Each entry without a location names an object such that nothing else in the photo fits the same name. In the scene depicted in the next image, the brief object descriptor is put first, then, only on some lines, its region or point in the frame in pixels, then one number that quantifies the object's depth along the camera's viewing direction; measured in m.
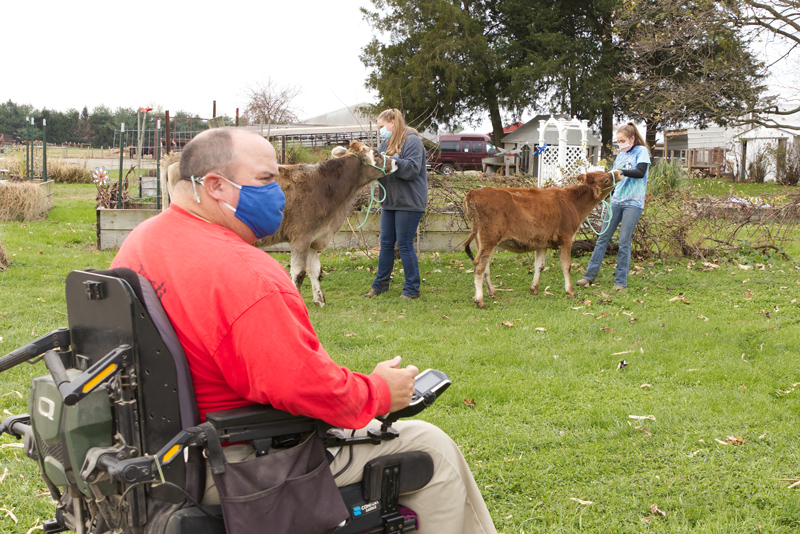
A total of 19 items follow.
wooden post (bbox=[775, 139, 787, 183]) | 29.14
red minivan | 37.97
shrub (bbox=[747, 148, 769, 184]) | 30.89
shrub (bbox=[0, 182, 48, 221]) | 14.30
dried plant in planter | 12.20
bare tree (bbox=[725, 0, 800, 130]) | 17.72
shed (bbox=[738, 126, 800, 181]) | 29.38
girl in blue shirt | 8.60
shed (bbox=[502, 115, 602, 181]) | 32.08
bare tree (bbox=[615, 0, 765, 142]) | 17.58
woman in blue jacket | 8.23
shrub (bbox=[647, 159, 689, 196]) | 14.55
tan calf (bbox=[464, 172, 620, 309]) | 8.37
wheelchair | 1.89
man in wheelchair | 1.93
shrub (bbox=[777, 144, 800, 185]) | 28.44
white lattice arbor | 17.30
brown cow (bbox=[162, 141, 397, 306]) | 8.09
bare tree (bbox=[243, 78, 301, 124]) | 38.59
